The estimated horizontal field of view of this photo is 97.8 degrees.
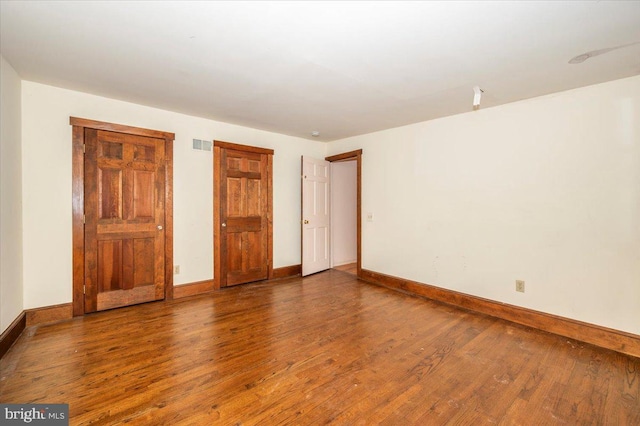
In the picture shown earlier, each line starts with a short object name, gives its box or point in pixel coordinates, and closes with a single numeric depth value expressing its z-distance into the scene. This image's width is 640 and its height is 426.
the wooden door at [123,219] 3.22
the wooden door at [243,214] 4.20
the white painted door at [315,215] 4.99
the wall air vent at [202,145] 3.97
